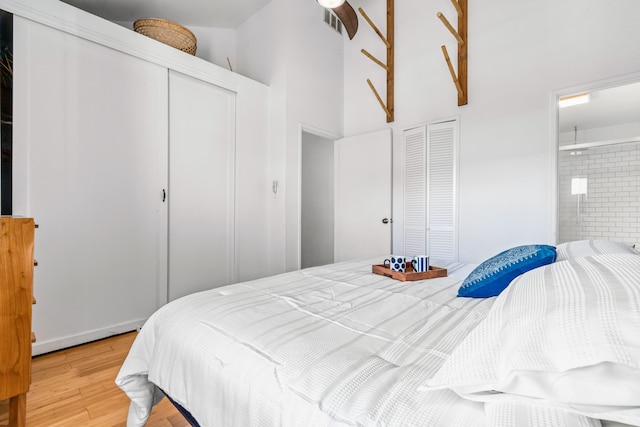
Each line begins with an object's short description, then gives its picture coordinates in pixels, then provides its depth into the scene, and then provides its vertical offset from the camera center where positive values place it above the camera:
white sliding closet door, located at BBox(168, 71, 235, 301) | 2.66 +0.27
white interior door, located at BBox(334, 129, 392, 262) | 3.55 +0.23
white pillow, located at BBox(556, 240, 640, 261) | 1.18 -0.15
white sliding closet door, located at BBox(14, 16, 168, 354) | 1.96 +0.26
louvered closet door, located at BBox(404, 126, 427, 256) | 3.30 +0.25
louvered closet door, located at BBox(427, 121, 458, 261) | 3.09 +0.25
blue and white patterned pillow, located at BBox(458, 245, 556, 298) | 1.13 -0.23
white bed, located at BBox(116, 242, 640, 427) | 0.51 -0.35
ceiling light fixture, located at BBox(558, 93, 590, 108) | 2.59 +1.12
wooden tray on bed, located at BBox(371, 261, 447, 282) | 1.50 -0.32
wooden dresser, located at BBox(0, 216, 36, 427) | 1.12 -0.38
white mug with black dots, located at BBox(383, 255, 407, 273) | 1.58 -0.28
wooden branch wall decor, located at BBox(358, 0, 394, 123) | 3.57 +1.85
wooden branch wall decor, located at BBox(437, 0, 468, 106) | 3.00 +1.61
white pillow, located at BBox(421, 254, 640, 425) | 0.41 -0.23
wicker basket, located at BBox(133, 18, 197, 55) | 2.60 +1.66
